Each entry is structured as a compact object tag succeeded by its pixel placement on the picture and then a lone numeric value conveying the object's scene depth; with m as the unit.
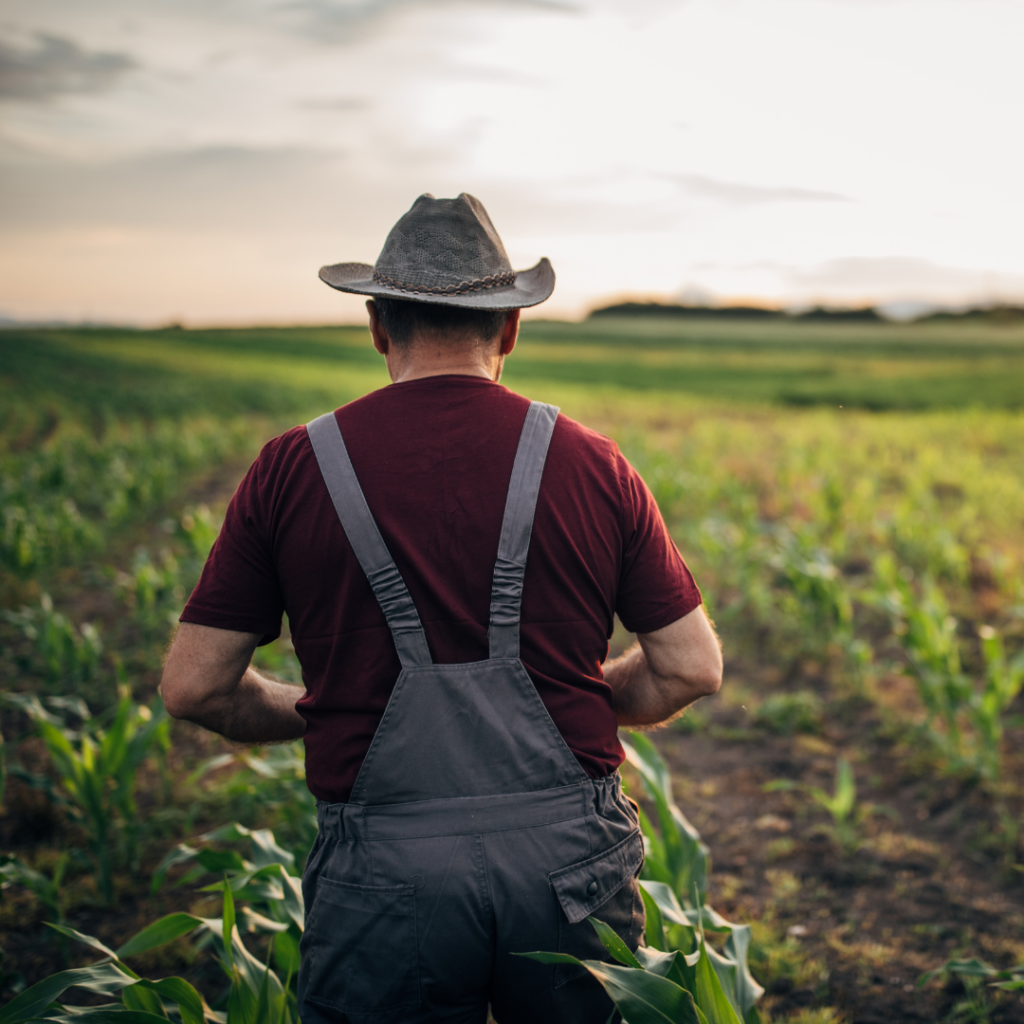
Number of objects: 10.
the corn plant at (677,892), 1.95
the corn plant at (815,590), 4.93
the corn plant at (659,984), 1.44
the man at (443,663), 1.37
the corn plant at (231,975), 1.73
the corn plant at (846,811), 3.27
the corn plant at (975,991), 2.25
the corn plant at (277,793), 2.99
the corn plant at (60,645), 4.43
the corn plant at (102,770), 2.98
